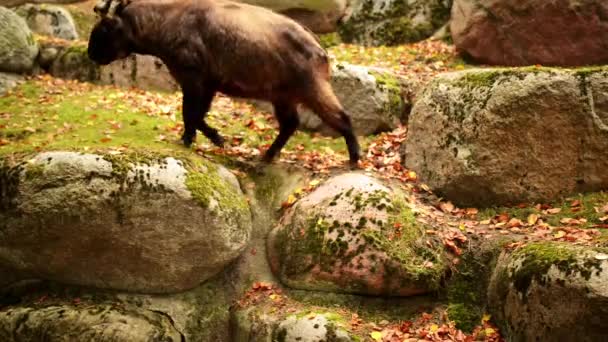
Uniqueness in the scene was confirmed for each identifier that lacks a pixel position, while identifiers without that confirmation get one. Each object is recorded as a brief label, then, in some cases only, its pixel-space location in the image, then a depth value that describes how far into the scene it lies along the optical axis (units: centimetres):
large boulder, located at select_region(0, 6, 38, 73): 1179
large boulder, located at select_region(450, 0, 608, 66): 1052
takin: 772
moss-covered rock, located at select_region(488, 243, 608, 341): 525
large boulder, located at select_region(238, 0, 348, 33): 1438
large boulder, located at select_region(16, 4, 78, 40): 1512
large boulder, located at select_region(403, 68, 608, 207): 756
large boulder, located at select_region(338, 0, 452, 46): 1355
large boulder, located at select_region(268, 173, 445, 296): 675
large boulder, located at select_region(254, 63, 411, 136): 989
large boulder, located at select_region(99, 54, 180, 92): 1241
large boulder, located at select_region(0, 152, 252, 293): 668
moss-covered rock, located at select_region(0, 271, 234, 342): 650
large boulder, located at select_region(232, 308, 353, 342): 617
